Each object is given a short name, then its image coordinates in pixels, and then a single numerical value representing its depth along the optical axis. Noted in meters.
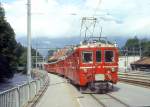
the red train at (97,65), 10.71
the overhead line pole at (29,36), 9.93
